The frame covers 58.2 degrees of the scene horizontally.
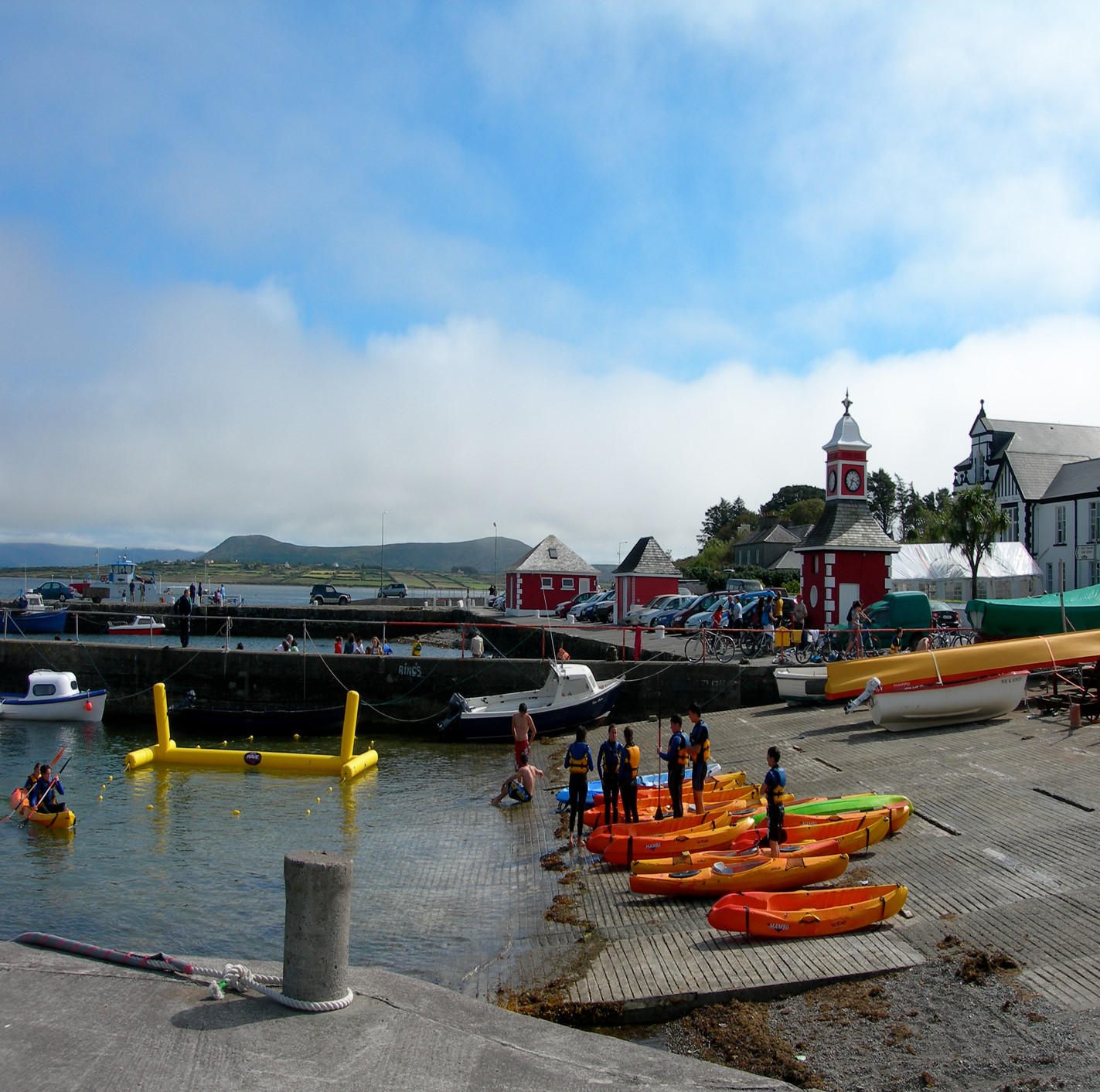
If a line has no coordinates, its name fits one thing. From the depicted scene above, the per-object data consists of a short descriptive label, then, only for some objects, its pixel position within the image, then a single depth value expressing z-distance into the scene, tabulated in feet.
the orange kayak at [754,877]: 39.24
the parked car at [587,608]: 179.57
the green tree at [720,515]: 442.50
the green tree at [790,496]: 419.54
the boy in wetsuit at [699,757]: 51.83
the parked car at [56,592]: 275.80
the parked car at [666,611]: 143.95
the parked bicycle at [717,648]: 99.35
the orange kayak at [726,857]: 41.16
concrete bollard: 21.81
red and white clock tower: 109.60
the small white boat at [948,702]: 69.46
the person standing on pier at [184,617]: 113.80
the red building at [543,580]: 210.79
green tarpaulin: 88.84
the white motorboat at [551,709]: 87.86
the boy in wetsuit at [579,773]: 52.01
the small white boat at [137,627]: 206.80
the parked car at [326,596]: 290.76
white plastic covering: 159.12
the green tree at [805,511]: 364.99
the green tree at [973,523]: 156.35
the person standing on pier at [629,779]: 51.65
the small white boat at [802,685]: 84.53
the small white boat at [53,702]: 99.86
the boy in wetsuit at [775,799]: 41.70
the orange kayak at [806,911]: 33.19
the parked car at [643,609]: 154.61
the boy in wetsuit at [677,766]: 51.55
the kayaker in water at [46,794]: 58.80
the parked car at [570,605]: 192.75
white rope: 21.81
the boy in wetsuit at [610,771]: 51.72
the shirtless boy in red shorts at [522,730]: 68.59
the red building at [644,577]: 173.06
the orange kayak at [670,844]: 45.57
